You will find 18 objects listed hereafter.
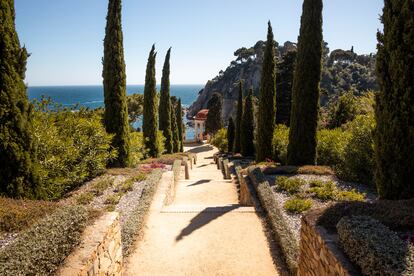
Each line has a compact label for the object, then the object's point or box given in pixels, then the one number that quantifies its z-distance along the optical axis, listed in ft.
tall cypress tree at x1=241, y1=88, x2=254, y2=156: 79.05
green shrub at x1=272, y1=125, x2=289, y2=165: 57.05
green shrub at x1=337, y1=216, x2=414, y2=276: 11.14
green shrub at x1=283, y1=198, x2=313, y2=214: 26.50
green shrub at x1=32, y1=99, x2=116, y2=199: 29.17
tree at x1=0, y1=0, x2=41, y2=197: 23.22
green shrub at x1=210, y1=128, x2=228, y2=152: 111.47
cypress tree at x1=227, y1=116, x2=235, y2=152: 100.78
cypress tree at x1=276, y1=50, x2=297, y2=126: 90.99
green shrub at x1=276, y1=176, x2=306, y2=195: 31.94
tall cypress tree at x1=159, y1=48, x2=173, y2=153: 85.81
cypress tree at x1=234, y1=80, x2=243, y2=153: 86.93
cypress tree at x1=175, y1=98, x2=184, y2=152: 120.23
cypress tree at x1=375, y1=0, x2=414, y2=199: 22.26
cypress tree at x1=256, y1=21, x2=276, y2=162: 57.72
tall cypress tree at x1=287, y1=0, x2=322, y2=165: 45.62
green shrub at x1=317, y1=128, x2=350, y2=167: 43.97
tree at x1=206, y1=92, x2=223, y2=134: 150.64
